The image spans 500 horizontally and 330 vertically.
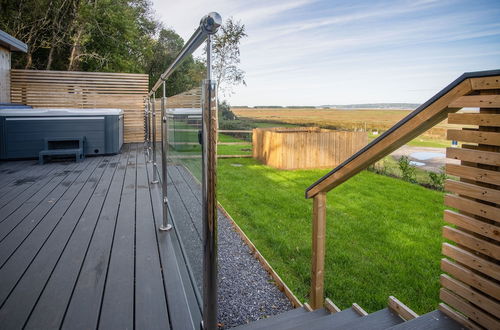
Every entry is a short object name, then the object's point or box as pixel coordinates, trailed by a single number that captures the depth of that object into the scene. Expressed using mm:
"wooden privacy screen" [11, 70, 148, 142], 8672
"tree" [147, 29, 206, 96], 21875
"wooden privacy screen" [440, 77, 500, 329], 1232
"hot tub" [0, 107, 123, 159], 6000
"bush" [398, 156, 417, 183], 8359
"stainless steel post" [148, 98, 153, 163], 6219
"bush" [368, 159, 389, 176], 9262
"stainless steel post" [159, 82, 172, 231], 2859
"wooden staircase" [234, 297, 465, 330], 1423
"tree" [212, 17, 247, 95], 14211
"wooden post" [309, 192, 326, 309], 2047
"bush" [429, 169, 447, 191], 7449
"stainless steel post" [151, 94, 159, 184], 4549
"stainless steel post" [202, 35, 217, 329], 1113
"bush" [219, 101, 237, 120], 18678
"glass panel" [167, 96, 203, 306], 1516
